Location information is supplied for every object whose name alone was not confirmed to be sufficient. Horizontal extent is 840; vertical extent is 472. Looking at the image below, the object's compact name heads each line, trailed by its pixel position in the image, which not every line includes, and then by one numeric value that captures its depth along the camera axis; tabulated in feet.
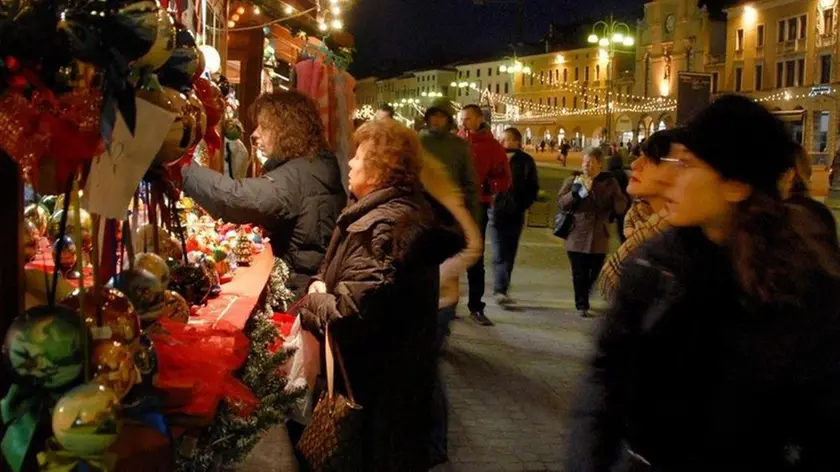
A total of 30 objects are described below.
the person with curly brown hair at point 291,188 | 13.98
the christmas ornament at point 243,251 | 16.69
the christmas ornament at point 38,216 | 8.61
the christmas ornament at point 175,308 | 8.10
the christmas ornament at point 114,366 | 5.65
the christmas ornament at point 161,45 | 5.47
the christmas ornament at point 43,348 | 5.27
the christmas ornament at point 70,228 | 8.76
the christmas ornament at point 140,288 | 6.86
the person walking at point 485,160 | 29.68
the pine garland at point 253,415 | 9.66
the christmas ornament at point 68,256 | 9.04
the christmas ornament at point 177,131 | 6.28
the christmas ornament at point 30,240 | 7.89
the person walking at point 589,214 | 30.50
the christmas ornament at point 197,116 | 6.86
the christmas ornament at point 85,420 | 5.25
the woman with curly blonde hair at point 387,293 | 11.40
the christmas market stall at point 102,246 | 5.11
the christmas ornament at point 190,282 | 11.04
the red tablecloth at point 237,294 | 10.33
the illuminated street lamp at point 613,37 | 91.86
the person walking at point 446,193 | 13.84
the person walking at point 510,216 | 30.89
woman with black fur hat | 6.41
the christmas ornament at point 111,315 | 5.76
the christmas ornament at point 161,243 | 8.80
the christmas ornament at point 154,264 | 7.36
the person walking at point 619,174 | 32.12
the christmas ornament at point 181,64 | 6.43
